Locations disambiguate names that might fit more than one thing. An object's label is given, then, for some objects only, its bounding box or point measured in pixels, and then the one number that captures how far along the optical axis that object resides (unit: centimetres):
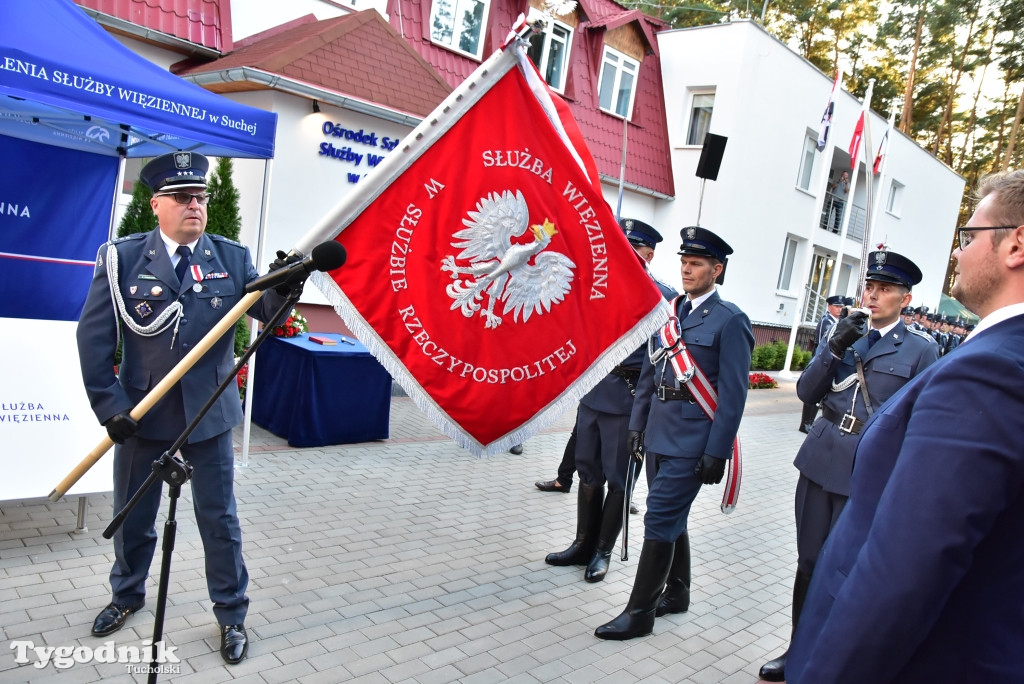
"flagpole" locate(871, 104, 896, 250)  1670
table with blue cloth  714
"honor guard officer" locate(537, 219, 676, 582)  487
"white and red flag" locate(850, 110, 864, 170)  1561
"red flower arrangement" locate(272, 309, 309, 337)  772
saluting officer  374
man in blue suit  136
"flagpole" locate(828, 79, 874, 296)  1425
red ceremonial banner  306
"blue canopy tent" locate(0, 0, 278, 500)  445
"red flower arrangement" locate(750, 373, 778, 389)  1733
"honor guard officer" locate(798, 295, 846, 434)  1047
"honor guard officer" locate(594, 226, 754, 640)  400
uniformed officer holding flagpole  332
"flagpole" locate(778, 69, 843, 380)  1645
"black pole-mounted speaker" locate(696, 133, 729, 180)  974
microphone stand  235
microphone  230
